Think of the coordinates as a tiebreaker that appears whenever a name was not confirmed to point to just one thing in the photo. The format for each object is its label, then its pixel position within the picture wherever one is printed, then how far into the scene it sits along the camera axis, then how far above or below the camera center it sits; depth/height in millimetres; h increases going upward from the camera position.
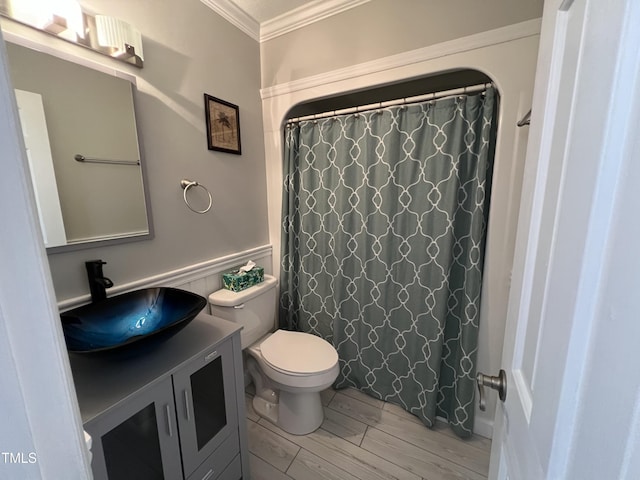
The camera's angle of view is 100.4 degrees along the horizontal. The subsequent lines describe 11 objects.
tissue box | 1580 -507
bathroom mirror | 940 +178
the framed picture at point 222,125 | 1500 +403
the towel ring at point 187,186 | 1392 +44
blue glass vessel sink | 950 -483
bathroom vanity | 774 -699
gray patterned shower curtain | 1399 -295
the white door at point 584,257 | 265 -84
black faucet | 1079 -341
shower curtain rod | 1336 +499
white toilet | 1418 -915
